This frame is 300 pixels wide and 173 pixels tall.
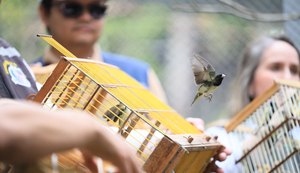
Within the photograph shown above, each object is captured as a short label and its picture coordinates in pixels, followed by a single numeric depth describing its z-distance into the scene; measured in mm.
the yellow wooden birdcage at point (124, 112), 3792
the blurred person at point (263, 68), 7603
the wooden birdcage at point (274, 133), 5721
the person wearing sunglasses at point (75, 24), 6809
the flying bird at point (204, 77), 4125
